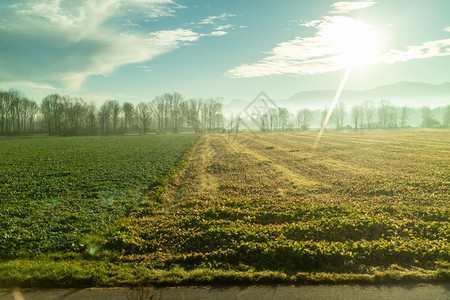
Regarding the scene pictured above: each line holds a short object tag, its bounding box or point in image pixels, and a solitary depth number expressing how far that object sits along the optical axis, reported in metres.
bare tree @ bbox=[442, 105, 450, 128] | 159.50
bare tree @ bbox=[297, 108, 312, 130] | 163.50
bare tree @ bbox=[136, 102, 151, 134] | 135.79
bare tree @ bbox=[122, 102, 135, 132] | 147.50
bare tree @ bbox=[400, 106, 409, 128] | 176.88
